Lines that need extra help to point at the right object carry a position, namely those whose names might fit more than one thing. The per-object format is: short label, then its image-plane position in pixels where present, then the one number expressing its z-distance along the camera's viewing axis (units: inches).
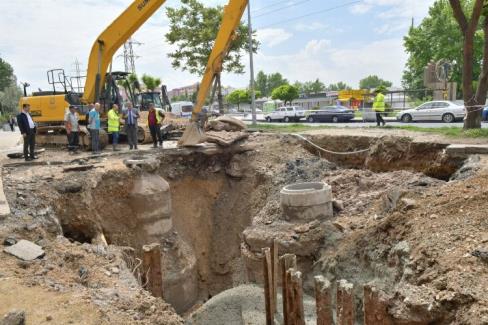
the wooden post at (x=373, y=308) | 198.7
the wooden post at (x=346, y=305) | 199.8
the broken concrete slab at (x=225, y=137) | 498.9
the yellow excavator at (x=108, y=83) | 454.0
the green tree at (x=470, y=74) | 482.9
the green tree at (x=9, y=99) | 2258.0
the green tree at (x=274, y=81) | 3463.6
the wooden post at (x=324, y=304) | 211.5
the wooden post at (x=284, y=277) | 254.6
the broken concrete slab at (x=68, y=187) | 360.8
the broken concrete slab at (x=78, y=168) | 398.3
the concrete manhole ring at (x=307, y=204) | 351.9
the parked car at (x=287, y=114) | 1224.2
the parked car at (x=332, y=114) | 1089.4
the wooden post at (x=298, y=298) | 232.1
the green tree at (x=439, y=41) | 1376.7
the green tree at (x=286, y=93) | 1950.1
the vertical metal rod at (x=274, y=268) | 291.8
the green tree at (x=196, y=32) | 938.7
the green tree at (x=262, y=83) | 3424.7
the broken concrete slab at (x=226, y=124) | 555.8
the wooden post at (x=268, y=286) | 274.4
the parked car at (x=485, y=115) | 800.9
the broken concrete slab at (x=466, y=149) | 360.2
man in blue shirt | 498.6
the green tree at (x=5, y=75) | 2446.4
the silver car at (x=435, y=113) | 878.4
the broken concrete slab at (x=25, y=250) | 232.7
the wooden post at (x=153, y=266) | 278.2
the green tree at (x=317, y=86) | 3830.2
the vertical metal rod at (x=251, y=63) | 849.7
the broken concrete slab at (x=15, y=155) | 496.1
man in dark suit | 424.5
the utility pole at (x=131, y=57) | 2028.8
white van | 1630.0
